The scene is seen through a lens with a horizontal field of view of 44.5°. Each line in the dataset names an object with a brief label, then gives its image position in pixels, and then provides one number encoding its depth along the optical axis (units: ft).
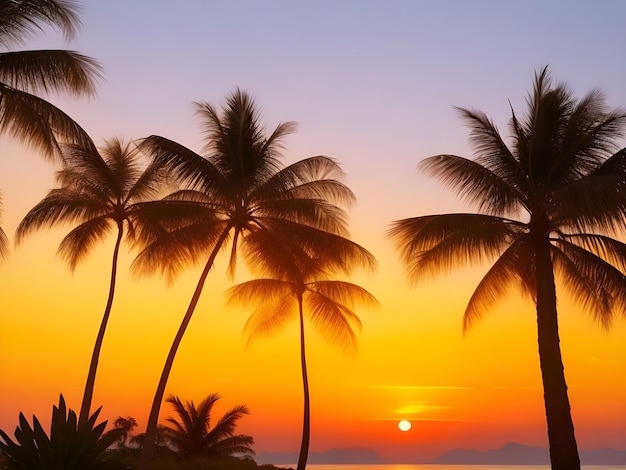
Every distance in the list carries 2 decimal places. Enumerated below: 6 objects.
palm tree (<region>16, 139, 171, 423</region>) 87.76
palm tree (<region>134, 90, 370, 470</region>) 78.12
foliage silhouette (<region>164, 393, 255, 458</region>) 109.70
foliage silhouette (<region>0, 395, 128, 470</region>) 48.19
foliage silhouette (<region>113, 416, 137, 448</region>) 130.37
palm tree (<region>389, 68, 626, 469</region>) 64.23
